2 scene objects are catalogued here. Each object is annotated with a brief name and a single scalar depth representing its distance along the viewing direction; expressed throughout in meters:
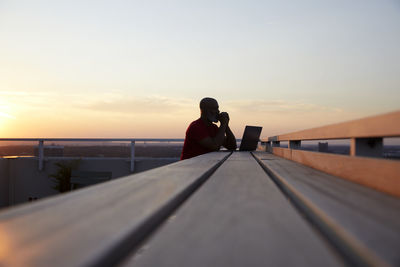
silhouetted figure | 4.17
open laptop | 5.06
